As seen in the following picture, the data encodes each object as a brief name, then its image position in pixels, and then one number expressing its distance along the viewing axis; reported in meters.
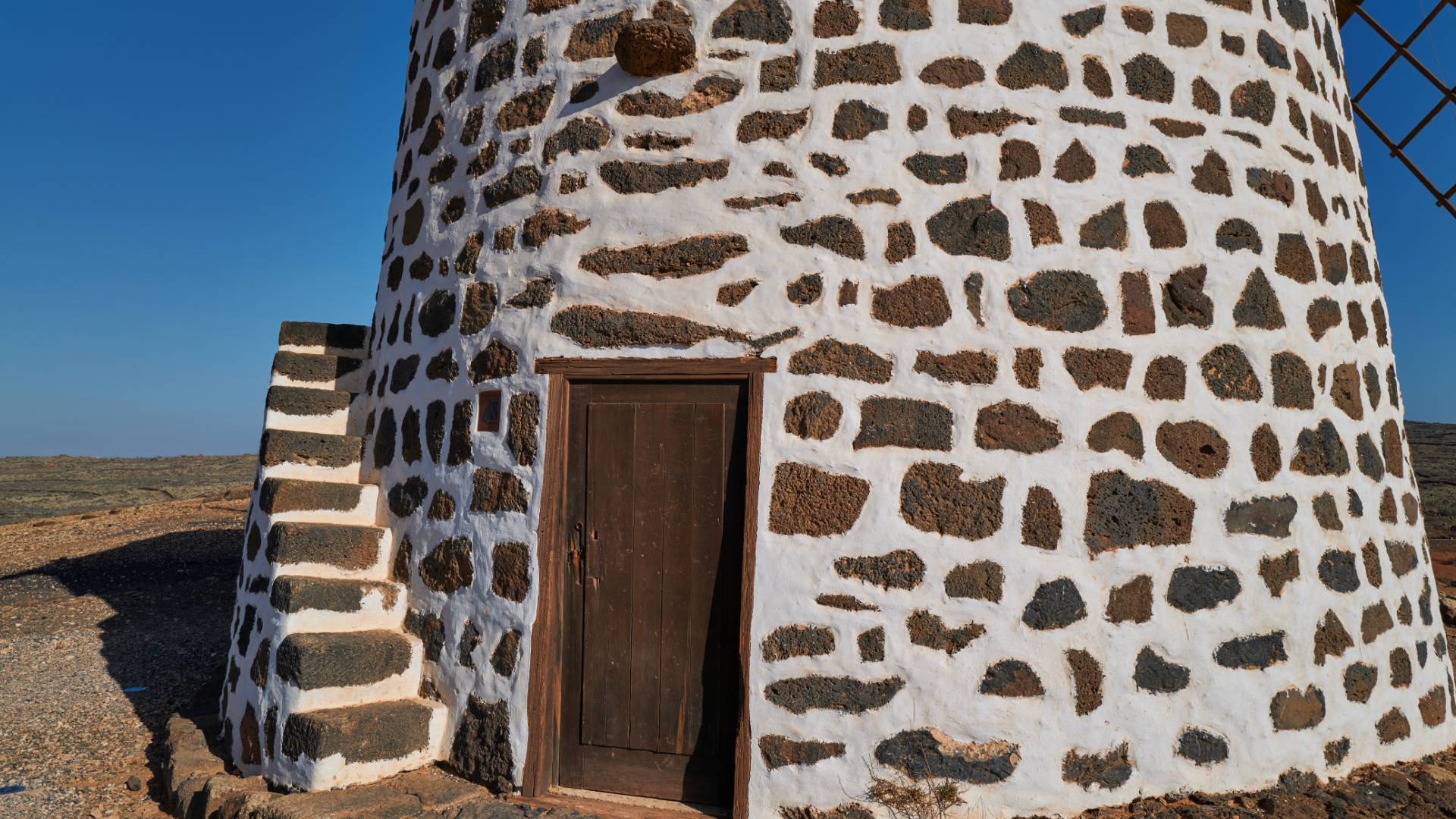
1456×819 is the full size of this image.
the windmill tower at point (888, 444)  3.21
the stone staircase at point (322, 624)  3.55
